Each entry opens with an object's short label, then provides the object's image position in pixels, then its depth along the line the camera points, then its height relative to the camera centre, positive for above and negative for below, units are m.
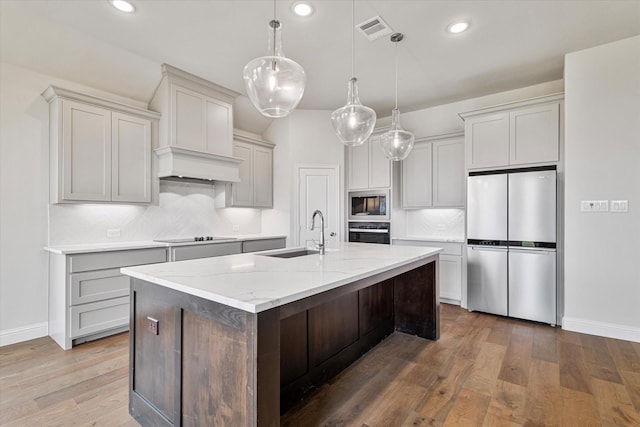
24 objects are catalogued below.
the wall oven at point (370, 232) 4.72 -0.29
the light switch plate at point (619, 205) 3.03 +0.08
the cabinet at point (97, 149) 3.02 +0.66
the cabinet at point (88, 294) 2.84 -0.77
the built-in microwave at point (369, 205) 4.75 +0.13
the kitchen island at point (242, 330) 1.25 -0.59
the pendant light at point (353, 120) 2.56 +0.78
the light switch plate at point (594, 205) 3.12 +0.08
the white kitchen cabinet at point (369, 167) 4.76 +0.73
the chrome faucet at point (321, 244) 2.56 -0.26
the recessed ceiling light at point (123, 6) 2.52 +1.70
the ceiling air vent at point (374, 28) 2.73 +1.68
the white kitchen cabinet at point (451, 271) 4.11 -0.76
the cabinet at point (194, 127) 3.66 +1.08
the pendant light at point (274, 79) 1.89 +0.83
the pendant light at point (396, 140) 3.07 +0.73
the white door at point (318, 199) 4.98 +0.23
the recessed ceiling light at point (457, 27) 2.77 +1.68
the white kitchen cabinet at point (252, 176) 4.59 +0.58
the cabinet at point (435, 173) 4.29 +0.58
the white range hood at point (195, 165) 3.64 +0.61
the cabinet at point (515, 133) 3.50 +0.95
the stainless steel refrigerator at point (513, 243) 3.41 -0.34
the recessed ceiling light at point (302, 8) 2.51 +1.69
